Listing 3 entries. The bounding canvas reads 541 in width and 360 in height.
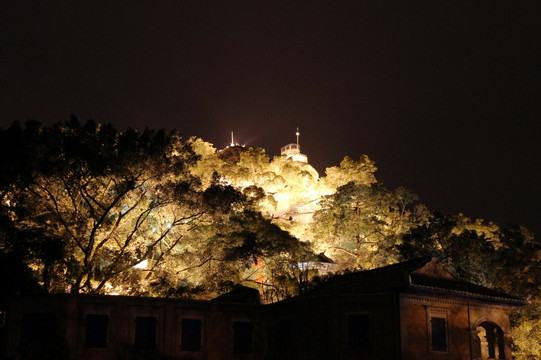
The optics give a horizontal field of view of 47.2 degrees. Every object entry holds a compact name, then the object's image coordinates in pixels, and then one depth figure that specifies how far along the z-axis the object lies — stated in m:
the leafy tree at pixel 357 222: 45.97
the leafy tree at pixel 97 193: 28.77
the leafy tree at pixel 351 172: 60.53
